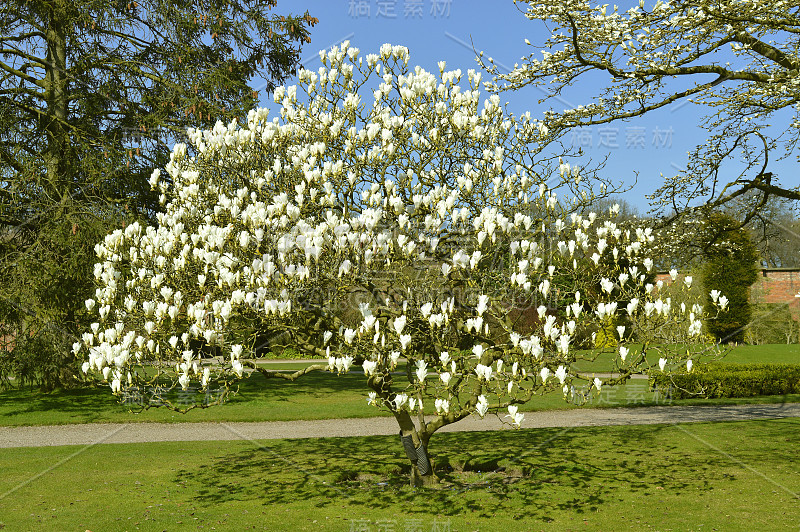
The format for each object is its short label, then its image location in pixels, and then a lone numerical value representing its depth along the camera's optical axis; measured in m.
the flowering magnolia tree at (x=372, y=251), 6.49
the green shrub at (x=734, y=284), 33.12
